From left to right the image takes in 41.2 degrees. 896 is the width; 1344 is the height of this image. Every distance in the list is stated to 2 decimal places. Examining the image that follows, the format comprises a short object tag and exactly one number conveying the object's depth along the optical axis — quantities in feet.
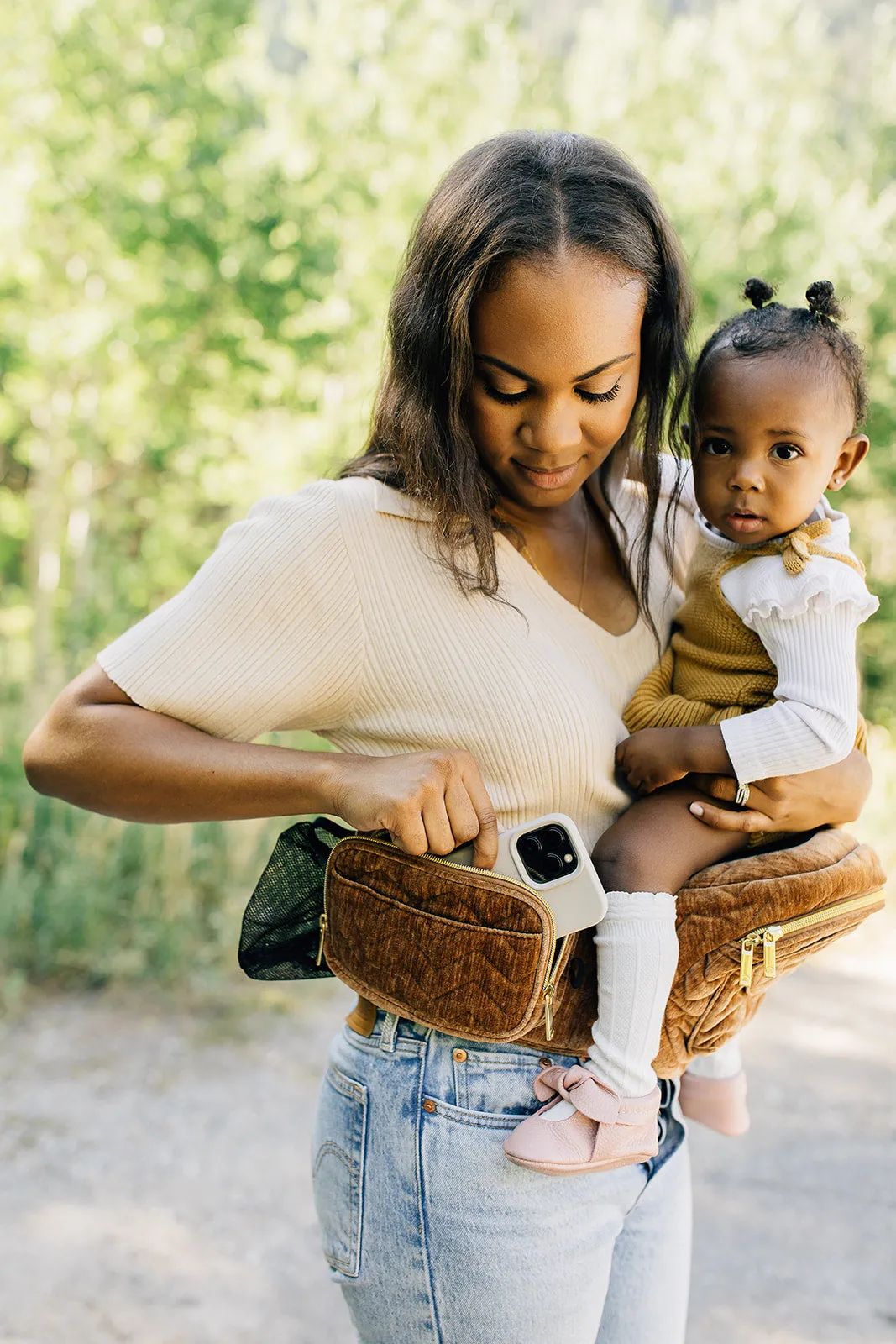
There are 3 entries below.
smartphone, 4.13
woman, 4.19
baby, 4.31
